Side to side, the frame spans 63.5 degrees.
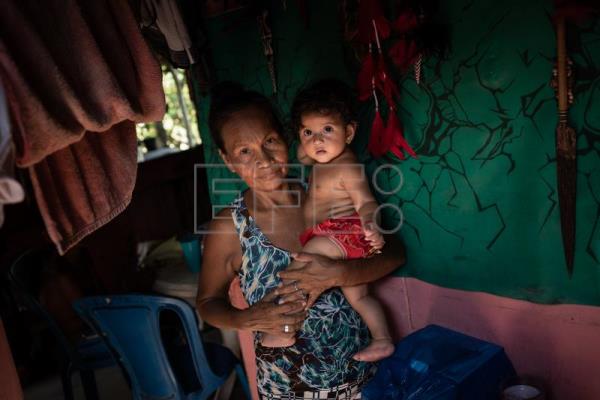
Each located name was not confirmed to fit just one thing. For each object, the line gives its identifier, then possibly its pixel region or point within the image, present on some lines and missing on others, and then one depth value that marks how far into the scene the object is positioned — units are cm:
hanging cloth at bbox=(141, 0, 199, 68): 213
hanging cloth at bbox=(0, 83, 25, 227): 98
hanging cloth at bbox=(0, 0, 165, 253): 111
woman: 190
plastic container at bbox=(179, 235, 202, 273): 368
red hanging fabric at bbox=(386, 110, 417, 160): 201
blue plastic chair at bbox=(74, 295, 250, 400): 276
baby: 193
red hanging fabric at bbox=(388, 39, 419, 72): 184
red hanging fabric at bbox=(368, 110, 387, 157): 204
